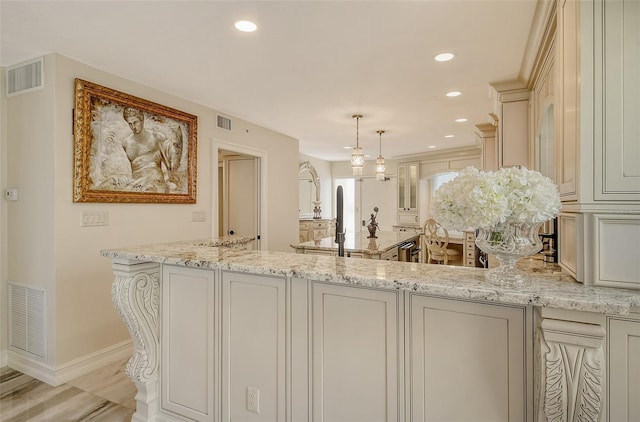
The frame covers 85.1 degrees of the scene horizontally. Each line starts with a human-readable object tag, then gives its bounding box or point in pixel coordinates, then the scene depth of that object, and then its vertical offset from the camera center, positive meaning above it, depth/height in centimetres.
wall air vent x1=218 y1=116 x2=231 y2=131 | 406 +103
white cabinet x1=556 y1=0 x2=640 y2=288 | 106 +20
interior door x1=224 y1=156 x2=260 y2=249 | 487 +20
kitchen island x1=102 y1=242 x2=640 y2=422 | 104 -52
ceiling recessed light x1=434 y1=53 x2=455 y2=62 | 257 +115
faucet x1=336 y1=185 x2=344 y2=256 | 187 -6
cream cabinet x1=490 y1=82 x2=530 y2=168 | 300 +74
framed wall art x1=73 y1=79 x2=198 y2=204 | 269 +54
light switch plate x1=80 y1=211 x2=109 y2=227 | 274 -6
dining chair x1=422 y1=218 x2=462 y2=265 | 488 -55
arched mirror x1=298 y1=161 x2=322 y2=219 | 773 +43
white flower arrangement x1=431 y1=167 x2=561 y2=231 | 104 +3
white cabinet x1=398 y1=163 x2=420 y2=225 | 756 +37
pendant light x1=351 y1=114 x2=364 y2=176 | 434 +63
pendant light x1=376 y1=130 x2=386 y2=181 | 503 +62
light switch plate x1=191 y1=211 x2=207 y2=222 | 372 -6
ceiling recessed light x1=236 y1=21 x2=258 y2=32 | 214 +115
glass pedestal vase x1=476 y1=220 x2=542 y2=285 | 111 -11
